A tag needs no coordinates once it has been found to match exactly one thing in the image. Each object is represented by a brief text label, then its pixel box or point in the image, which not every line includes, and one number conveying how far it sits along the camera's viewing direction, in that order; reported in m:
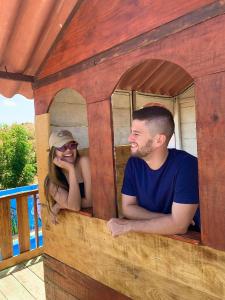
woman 2.26
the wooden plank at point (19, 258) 4.00
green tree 17.03
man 1.55
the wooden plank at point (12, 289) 3.31
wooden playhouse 1.36
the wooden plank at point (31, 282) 3.38
